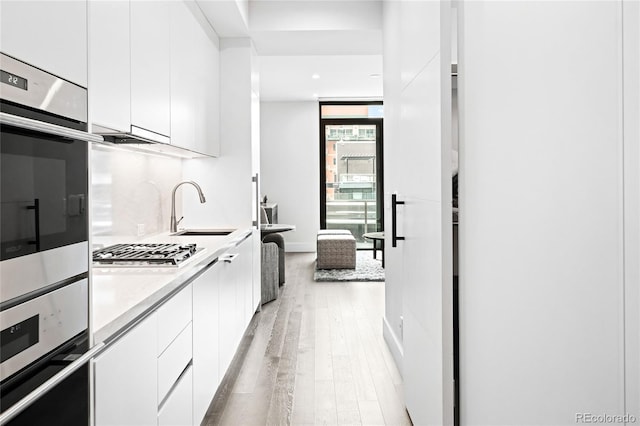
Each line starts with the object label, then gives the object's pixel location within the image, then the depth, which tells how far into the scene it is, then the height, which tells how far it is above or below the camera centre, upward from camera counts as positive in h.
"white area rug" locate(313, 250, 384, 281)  6.33 -0.87
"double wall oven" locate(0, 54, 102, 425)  0.87 -0.08
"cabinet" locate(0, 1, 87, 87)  0.89 +0.35
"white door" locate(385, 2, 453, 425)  1.78 -0.01
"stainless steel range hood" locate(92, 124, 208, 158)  2.12 +0.36
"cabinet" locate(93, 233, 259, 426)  1.32 -0.53
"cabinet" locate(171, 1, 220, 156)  2.87 +0.86
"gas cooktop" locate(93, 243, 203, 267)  2.20 -0.21
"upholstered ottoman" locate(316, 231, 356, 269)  6.91 -0.62
